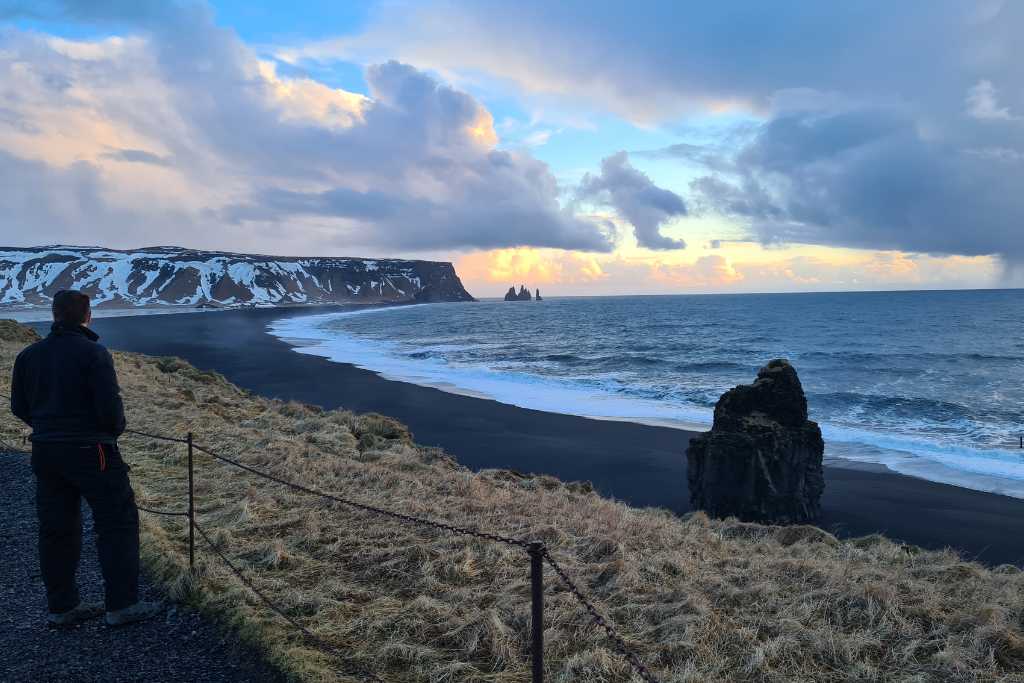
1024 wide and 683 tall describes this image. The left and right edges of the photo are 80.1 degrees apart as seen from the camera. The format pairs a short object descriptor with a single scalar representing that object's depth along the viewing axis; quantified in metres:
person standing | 3.87
